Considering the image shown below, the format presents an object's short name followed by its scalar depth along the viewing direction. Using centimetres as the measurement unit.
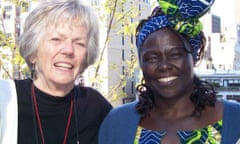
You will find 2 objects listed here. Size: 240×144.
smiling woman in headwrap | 213
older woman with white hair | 236
